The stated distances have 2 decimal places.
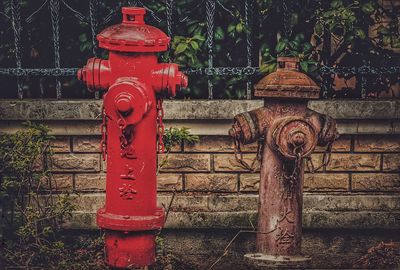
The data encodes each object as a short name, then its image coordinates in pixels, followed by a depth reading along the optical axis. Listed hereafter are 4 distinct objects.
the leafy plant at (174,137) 5.47
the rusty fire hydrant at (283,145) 4.20
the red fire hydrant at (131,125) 4.05
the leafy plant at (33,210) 5.38
